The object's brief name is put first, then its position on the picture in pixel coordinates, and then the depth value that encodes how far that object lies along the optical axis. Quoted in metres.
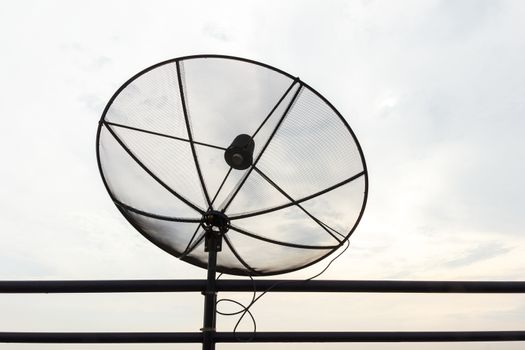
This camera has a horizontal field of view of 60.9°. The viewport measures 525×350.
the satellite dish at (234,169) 2.86
